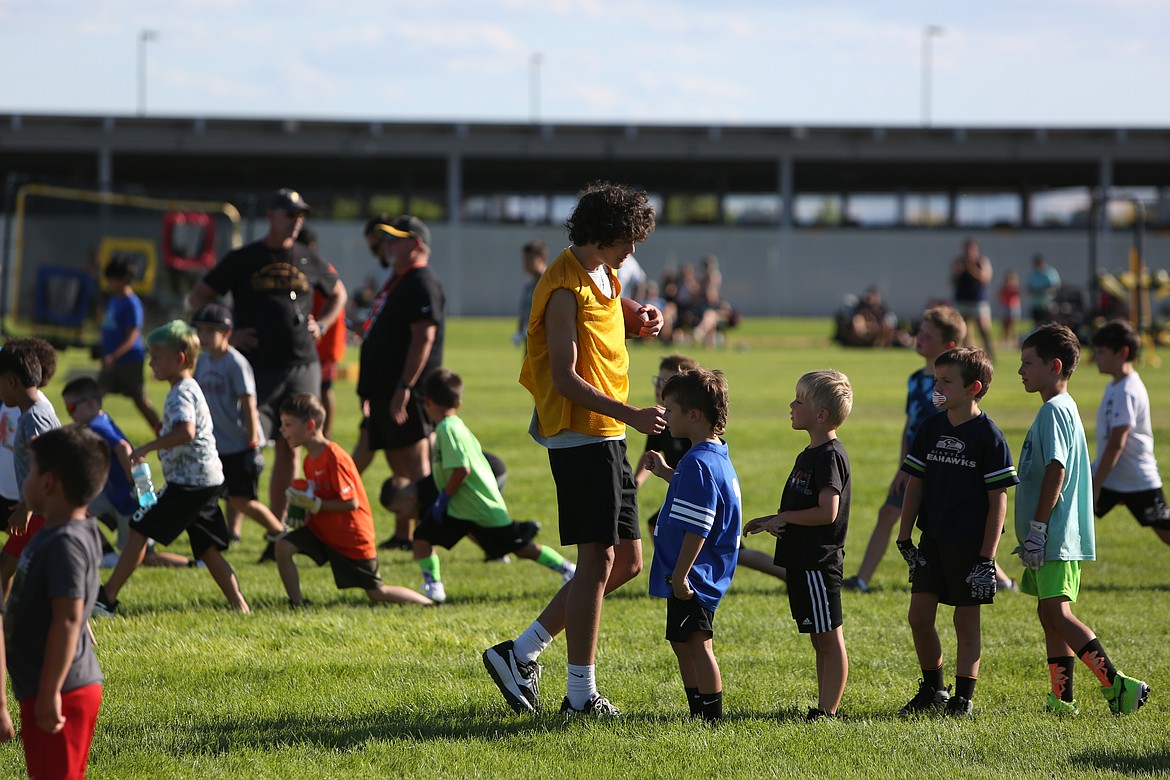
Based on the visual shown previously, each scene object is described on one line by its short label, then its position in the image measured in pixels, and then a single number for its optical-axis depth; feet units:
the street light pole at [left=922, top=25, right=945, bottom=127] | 435.94
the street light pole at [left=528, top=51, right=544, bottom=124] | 452.35
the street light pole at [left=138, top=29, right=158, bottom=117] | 422.00
